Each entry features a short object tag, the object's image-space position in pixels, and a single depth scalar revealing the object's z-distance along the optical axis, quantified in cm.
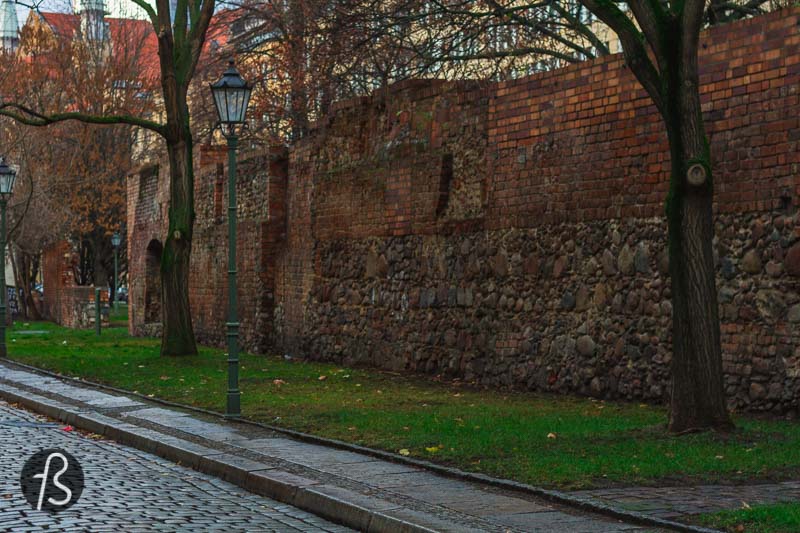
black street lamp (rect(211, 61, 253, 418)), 1405
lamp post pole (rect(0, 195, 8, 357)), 2469
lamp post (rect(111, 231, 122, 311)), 4866
